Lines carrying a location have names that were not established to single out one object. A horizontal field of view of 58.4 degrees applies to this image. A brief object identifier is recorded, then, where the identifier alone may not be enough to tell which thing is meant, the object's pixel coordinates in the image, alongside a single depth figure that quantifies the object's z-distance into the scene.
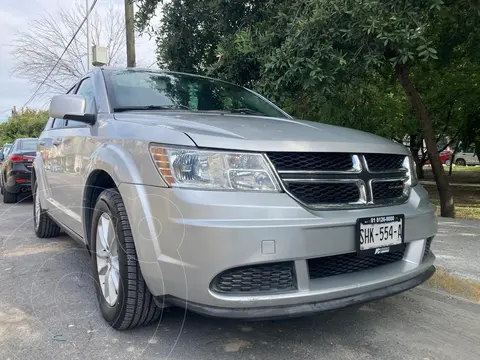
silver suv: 2.12
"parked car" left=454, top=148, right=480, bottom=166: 38.91
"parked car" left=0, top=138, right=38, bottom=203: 8.98
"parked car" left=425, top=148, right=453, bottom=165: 37.22
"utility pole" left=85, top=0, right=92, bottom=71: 15.69
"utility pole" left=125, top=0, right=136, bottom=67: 11.05
